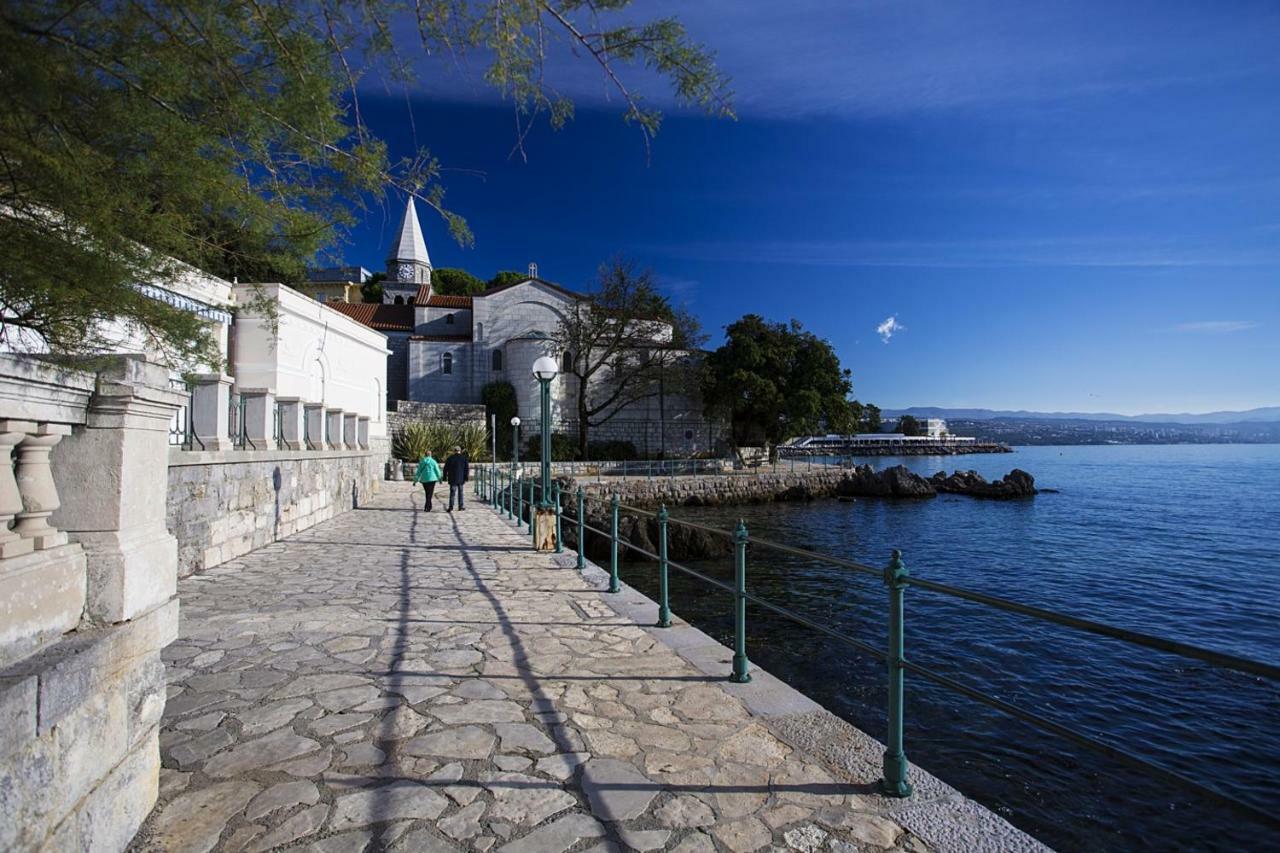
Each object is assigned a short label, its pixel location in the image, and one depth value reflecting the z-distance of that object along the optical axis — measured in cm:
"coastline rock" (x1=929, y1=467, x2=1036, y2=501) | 3903
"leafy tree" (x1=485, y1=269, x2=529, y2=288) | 6324
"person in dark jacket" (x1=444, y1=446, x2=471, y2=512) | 1555
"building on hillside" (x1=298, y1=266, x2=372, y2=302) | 5128
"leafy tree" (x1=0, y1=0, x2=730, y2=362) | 269
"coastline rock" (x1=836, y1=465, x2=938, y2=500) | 3950
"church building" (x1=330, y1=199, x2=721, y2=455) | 4188
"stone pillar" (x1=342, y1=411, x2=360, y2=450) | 1547
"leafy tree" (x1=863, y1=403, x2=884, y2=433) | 7825
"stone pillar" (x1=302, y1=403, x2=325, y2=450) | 1253
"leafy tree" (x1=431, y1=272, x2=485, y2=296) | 6400
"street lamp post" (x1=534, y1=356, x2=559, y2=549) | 987
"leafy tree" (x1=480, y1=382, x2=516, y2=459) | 4038
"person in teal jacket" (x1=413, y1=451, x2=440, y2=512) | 1540
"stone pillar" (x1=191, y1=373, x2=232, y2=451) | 820
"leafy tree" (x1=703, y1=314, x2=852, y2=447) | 4041
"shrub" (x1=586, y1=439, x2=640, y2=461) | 4059
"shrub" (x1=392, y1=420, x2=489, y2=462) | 2909
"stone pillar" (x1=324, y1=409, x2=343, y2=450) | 1402
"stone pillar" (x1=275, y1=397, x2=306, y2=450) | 1120
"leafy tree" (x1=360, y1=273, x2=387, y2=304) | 5975
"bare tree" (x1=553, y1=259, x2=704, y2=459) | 3919
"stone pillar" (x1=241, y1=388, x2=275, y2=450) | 975
